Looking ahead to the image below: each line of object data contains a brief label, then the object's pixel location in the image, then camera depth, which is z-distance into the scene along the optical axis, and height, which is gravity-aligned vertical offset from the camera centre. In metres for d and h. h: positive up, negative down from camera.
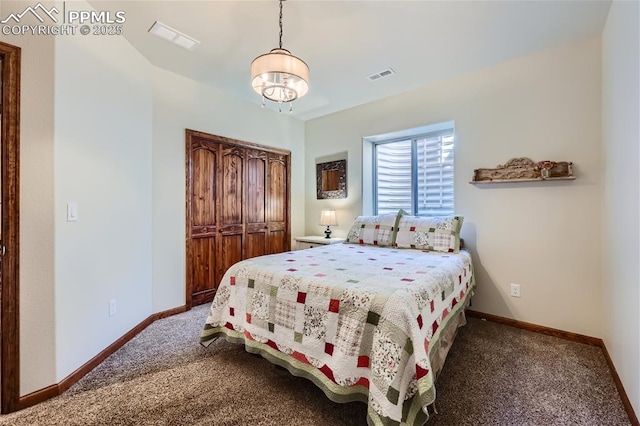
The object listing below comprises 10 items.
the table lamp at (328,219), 4.06 -0.07
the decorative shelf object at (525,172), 2.46 +0.39
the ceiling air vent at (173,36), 2.30 +1.52
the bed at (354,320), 1.30 -0.61
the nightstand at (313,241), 3.87 -0.38
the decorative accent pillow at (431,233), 2.83 -0.21
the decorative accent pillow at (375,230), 3.21 -0.20
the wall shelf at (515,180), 2.42 +0.31
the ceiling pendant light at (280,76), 1.83 +0.95
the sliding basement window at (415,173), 3.48 +0.54
